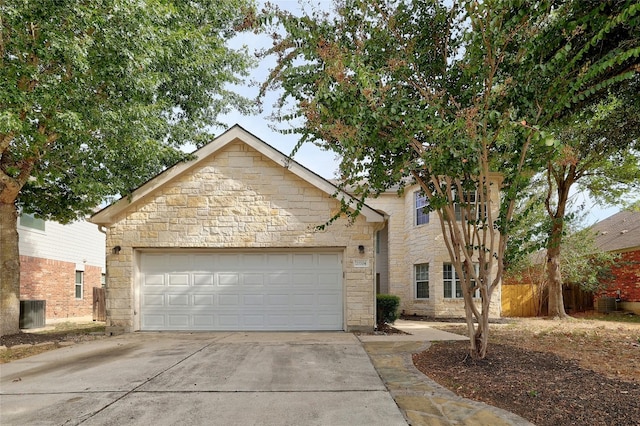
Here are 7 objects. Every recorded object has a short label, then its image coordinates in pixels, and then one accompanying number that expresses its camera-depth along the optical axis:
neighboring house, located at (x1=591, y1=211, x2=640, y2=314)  19.34
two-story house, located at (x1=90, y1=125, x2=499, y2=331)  11.22
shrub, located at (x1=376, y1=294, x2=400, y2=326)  13.56
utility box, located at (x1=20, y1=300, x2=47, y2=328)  13.74
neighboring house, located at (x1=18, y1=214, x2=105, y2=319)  16.17
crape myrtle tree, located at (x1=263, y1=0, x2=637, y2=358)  5.88
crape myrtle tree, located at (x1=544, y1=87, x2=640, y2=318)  8.81
